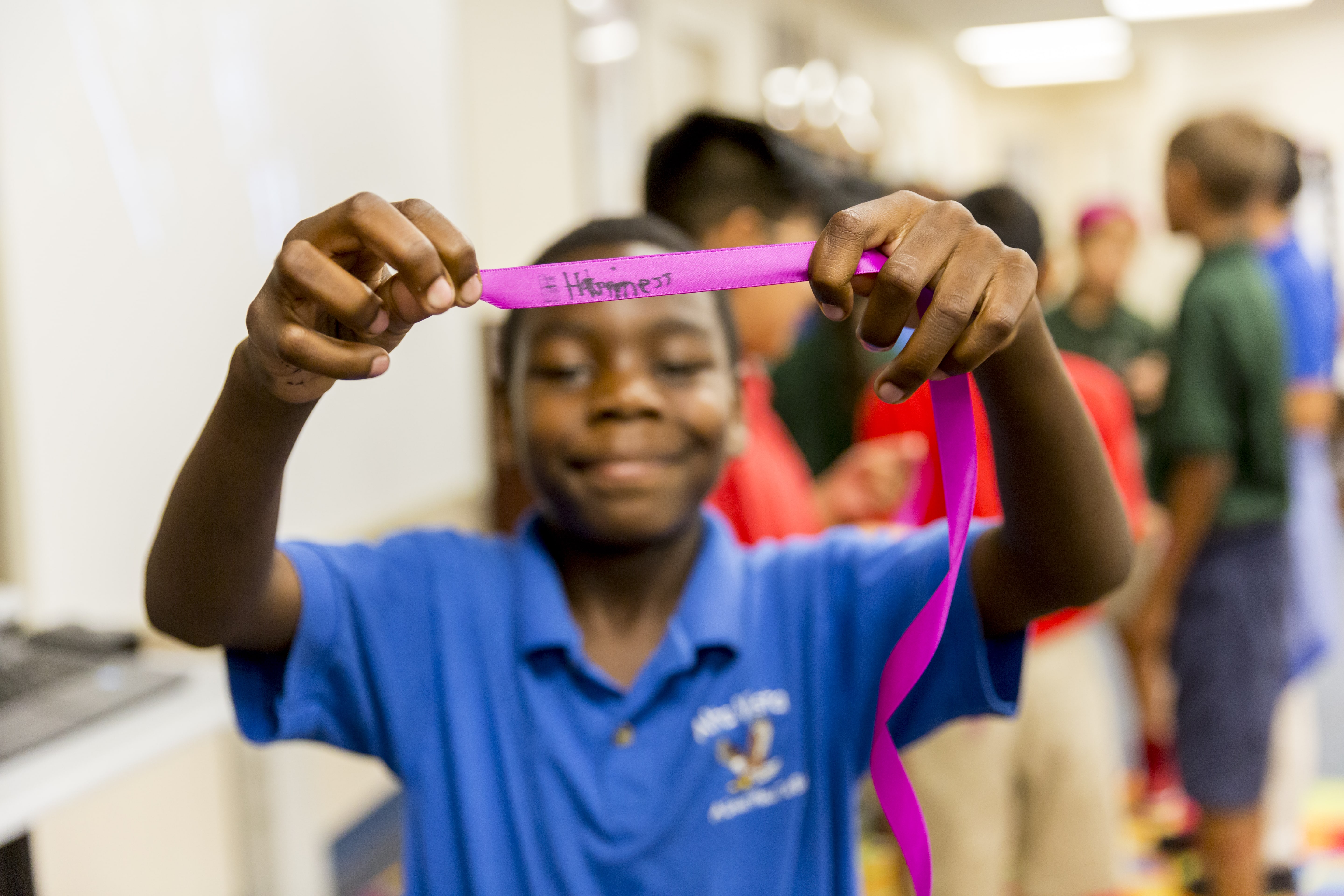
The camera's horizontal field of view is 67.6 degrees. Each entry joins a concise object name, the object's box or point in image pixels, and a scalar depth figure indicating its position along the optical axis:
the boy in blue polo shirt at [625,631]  0.63
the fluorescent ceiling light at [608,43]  3.18
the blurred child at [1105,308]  3.10
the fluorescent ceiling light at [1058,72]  8.74
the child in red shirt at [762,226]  1.42
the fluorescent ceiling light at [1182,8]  6.68
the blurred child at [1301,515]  1.99
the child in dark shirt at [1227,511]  1.78
